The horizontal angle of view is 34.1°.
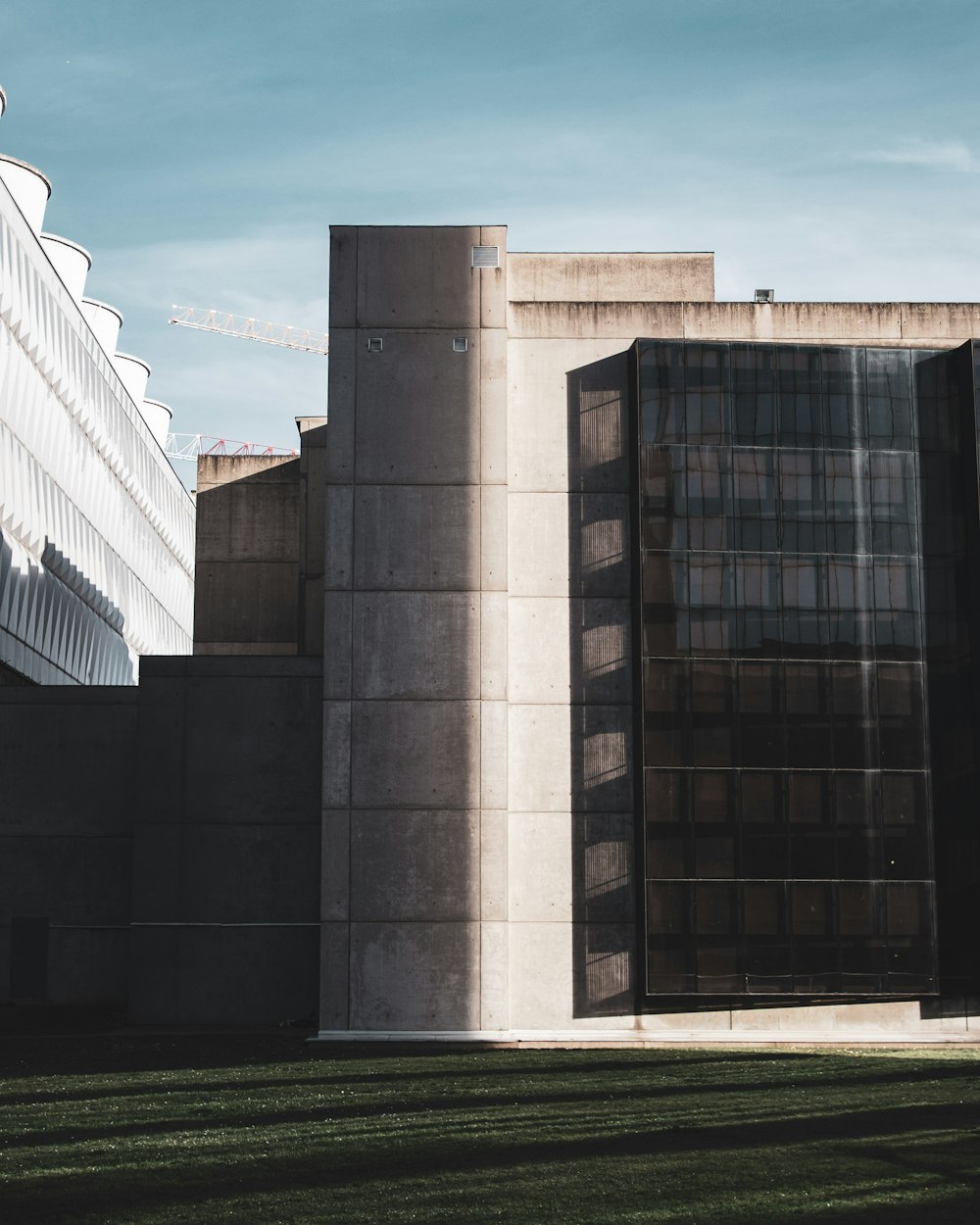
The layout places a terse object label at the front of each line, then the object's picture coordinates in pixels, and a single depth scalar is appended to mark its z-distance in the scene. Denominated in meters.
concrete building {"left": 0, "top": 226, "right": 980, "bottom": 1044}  35.22
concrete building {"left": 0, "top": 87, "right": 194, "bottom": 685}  59.09
